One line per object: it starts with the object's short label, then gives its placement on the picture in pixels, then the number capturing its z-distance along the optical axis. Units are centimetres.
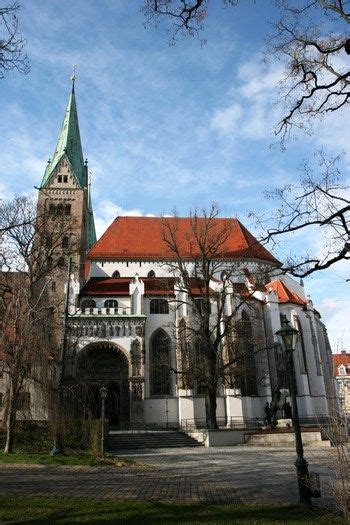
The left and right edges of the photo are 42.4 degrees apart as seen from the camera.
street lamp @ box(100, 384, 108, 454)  1769
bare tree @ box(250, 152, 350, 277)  941
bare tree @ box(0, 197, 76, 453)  1648
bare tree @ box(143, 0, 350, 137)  945
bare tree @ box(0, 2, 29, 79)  645
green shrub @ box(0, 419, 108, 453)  1812
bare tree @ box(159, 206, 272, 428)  2556
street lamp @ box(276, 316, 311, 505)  756
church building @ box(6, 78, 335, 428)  3081
